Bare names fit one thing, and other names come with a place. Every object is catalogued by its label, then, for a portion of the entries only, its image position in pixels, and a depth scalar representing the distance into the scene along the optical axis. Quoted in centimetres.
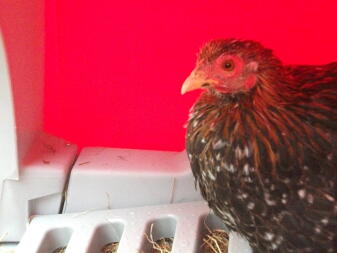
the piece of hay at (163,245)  122
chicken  88
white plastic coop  116
